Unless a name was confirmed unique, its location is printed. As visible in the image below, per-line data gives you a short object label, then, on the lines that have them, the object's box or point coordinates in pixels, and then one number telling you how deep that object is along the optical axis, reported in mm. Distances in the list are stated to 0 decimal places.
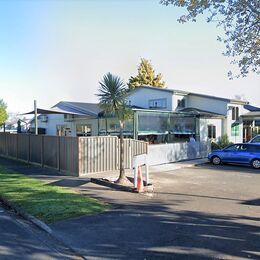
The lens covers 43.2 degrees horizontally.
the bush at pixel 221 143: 25594
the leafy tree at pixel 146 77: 52375
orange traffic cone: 11042
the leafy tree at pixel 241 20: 8770
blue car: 18719
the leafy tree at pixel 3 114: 35531
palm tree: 12516
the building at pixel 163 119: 21484
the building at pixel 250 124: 33312
